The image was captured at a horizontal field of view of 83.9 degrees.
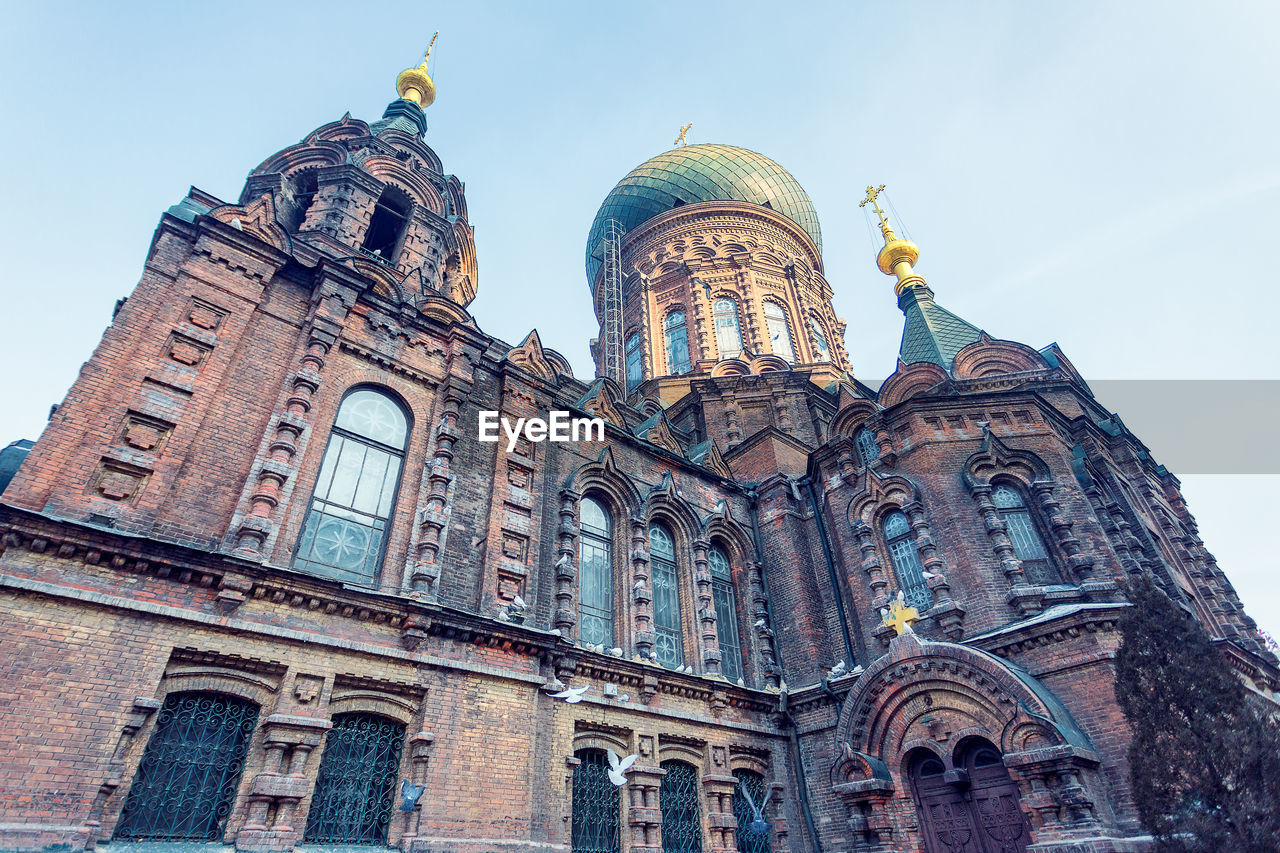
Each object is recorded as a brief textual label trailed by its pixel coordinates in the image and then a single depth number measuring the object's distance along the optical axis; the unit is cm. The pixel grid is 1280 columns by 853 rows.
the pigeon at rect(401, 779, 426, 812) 722
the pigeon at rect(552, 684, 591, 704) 906
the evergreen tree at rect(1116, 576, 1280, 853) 675
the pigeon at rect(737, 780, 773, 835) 1031
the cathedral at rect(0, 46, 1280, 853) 673
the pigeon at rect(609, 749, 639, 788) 909
